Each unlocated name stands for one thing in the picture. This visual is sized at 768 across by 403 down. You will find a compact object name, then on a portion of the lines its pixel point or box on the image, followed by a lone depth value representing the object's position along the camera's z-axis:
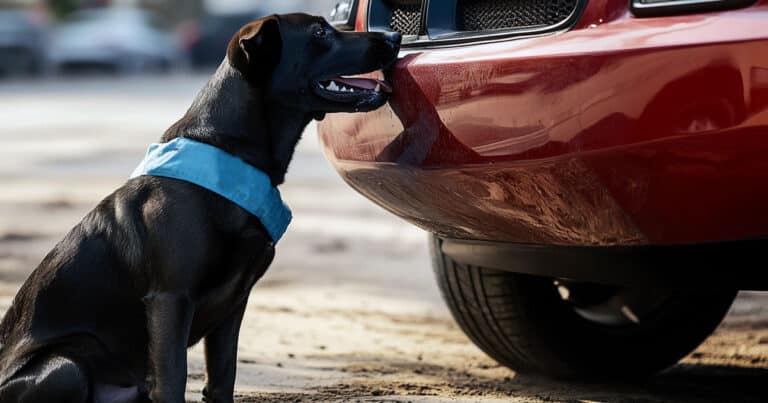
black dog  2.96
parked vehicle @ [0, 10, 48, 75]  25.80
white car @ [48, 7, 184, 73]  26.98
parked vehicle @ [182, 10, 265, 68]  29.31
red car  2.52
